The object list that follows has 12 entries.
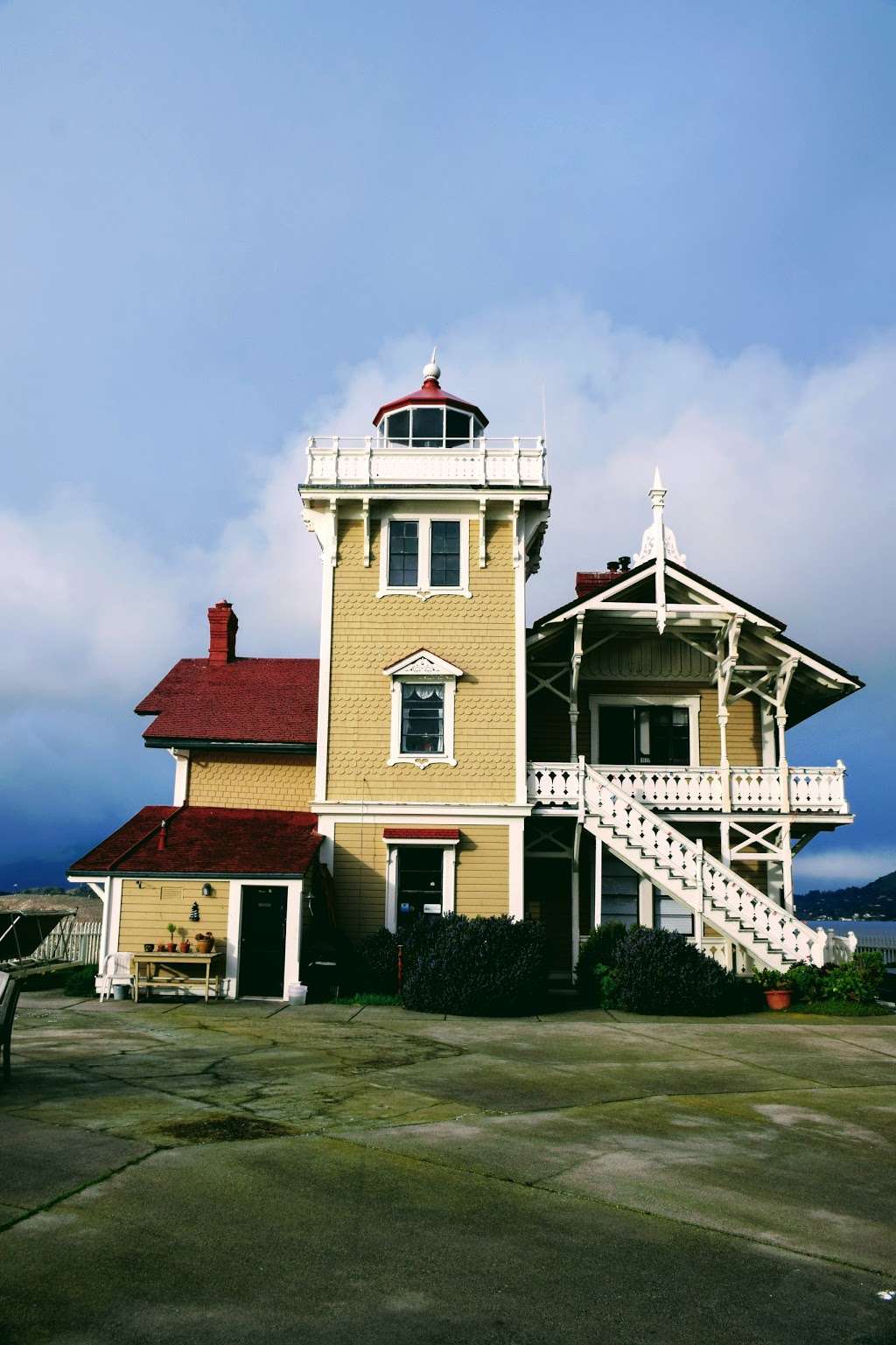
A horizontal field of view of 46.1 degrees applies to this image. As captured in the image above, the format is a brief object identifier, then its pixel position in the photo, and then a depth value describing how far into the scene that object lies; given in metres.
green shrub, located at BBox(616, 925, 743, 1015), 18.28
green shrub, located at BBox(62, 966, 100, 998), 19.84
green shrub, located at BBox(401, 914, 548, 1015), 18.00
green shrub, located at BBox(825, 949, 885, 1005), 19.25
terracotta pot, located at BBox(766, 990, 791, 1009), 19.12
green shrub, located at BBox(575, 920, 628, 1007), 19.81
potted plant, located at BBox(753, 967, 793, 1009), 19.14
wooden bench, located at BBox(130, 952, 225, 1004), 18.77
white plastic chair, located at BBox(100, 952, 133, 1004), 18.98
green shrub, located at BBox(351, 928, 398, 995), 19.84
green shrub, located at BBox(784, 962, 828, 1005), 19.39
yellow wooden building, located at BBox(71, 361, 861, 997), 21.58
